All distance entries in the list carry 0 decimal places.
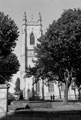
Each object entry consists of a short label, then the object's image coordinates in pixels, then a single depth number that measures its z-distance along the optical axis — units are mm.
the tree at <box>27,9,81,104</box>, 23484
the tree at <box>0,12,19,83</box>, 23984
